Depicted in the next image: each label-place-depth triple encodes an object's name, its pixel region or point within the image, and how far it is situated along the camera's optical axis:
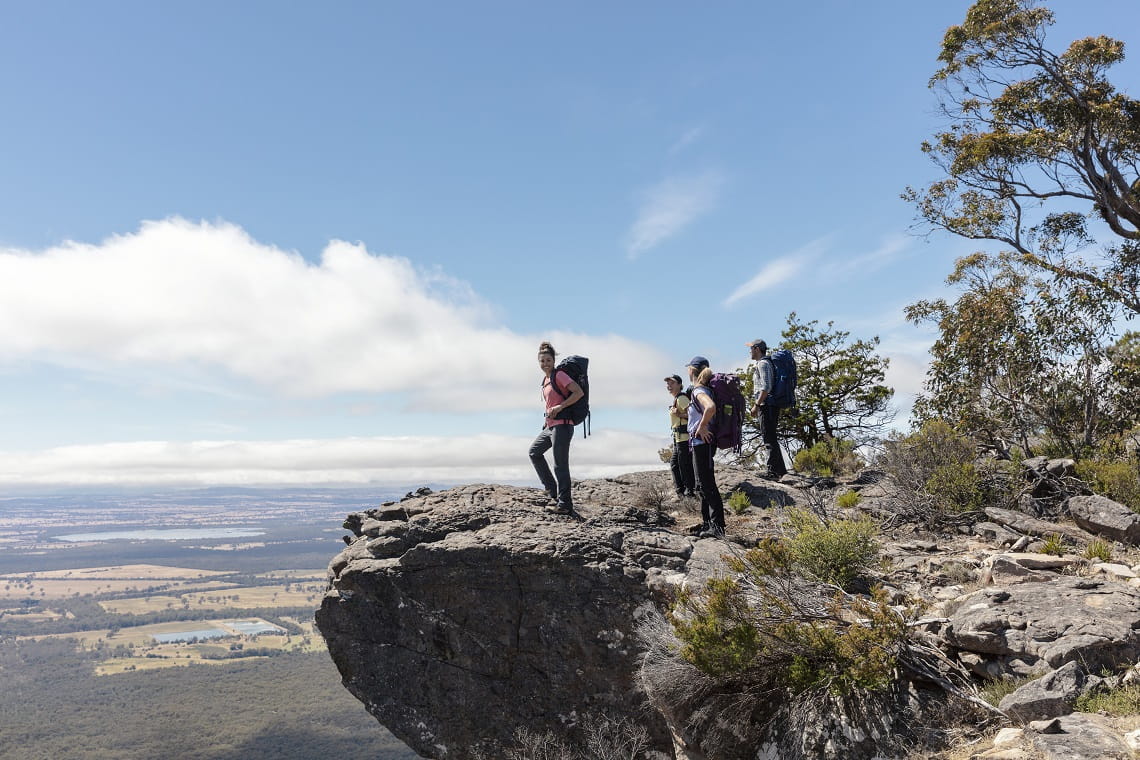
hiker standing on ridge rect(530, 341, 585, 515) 9.07
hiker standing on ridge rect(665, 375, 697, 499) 9.98
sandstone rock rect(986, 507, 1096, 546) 8.52
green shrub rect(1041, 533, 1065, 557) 7.73
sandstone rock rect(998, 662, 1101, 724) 4.75
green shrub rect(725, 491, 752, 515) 10.96
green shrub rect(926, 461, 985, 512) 9.86
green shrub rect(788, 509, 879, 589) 7.29
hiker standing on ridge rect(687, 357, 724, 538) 8.88
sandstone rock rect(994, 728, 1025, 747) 4.65
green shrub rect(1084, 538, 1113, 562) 7.40
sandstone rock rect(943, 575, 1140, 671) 5.12
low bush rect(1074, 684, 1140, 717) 4.56
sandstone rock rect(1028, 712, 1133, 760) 4.13
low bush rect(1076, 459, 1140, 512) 9.37
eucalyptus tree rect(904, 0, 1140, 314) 17.72
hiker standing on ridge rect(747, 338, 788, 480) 12.08
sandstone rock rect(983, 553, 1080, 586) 6.98
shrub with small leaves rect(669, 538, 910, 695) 5.61
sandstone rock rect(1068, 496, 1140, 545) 8.13
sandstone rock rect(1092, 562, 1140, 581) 6.71
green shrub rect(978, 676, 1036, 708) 5.22
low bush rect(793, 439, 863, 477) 14.96
